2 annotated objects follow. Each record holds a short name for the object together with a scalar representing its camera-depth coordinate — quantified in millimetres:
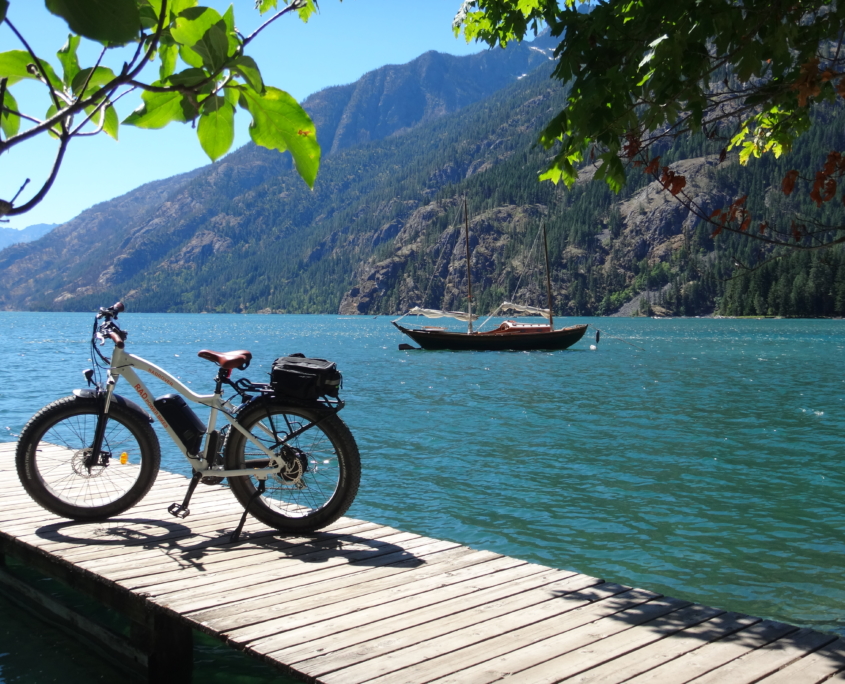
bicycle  5559
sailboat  59500
